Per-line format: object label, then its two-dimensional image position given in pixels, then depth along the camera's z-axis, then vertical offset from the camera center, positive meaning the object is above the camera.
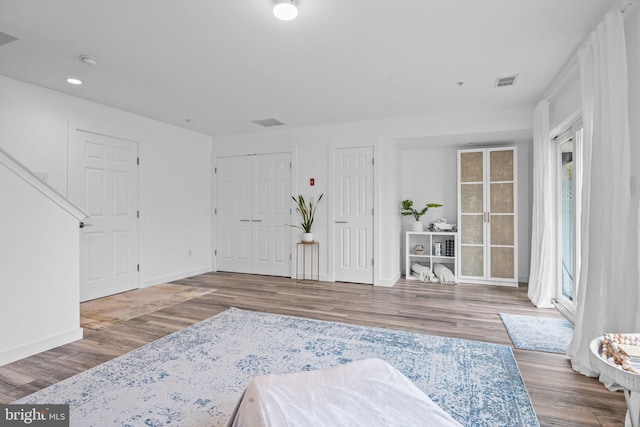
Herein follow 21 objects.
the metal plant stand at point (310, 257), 5.65 -0.77
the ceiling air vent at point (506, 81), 3.58 +1.41
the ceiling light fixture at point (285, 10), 2.22 +1.34
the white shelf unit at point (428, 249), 5.54 -0.64
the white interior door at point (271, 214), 5.91 -0.05
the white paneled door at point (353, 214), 5.34 -0.04
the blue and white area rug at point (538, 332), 2.85 -1.12
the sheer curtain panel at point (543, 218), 3.96 -0.08
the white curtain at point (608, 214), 2.07 -0.02
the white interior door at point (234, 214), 6.22 -0.05
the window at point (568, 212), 3.45 -0.01
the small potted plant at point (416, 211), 5.75 +0.01
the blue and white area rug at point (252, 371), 1.92 -1.12
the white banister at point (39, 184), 2.61 +0.22
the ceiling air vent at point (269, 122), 5.29 +1.42
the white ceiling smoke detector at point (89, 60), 3.08 +1.39
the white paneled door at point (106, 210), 4.30 +0.02
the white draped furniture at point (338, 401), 1.17 -0.71
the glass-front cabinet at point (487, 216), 5.09 -0.07
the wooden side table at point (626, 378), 1.27 -0.63
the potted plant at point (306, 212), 5.62 -0.01
